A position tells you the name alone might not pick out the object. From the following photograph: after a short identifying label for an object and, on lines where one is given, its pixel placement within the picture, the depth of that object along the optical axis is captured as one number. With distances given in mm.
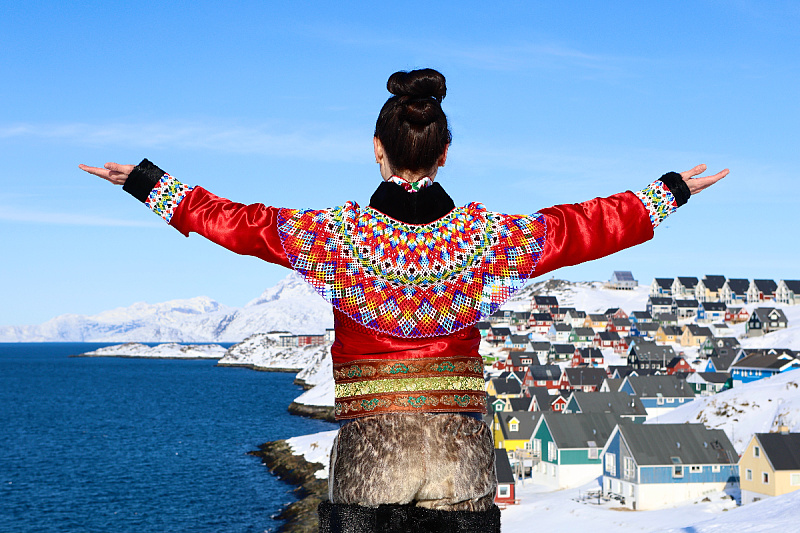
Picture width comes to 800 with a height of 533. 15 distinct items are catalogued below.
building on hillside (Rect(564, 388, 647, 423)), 55312
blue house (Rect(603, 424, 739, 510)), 37156
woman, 2975
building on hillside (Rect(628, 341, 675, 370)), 93038
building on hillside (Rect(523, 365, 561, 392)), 81125
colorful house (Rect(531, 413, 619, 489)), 44062
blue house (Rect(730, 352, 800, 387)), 67981
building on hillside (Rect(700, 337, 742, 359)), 91894
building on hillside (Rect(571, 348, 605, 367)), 101312
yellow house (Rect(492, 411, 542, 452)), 50500
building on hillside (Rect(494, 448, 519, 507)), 38062
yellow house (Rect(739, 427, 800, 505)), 33188
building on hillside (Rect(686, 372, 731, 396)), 73938
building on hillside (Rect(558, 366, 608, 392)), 79000
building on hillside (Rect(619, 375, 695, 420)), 66500
